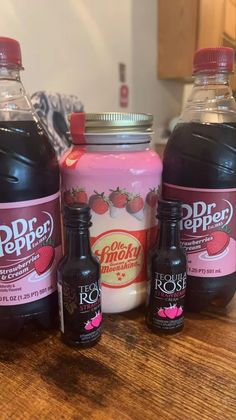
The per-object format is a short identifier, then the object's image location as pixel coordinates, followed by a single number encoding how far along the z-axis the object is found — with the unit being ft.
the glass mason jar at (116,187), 1.53
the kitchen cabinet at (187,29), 5.20
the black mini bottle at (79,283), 1.41
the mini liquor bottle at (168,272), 1.52
